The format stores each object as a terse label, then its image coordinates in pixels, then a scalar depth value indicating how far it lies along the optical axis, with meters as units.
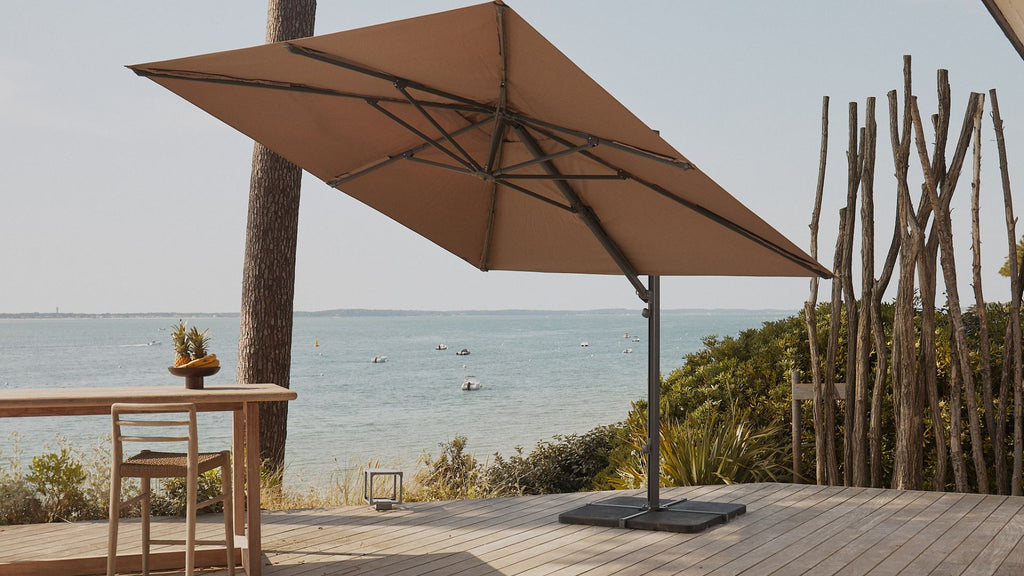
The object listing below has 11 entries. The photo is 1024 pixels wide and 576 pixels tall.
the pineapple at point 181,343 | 3.96
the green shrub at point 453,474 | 7.78
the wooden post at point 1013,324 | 5.36
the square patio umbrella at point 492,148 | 3.09
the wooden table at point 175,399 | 3.49
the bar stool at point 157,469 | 3.38
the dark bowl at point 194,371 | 3.85
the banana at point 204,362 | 3.85
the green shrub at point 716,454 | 6.15
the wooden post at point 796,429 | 6.14
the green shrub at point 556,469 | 7.86
